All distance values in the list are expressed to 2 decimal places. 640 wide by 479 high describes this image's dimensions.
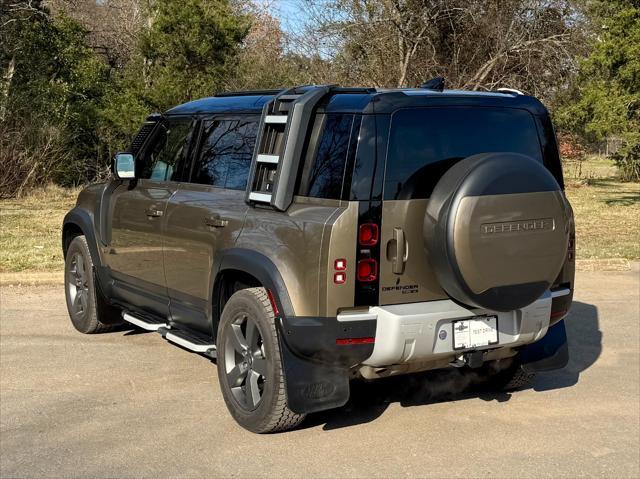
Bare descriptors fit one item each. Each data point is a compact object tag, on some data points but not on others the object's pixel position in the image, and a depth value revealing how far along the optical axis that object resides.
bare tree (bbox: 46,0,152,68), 27.03
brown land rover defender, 4.17
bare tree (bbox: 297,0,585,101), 21.58
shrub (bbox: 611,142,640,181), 26.72
